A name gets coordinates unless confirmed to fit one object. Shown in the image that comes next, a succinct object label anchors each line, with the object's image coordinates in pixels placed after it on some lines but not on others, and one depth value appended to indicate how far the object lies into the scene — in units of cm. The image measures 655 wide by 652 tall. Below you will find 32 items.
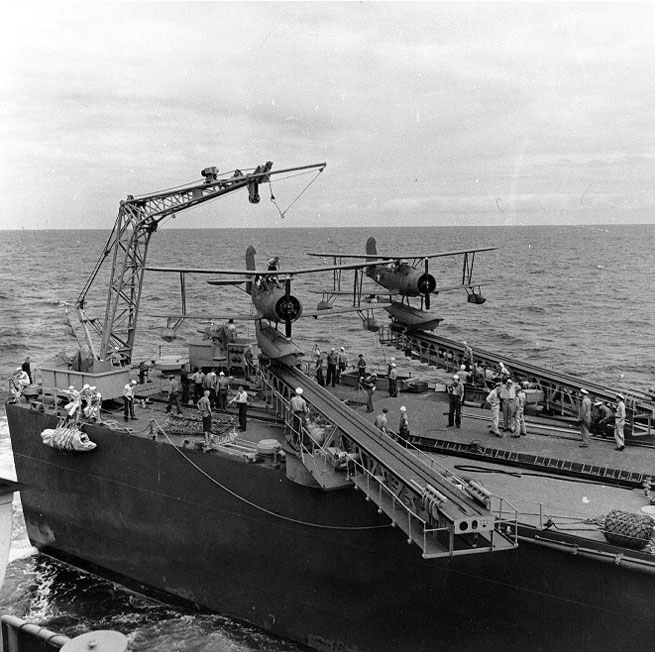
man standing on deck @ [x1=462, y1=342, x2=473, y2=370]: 2659
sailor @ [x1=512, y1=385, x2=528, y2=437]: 2067
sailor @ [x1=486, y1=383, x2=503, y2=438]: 2062
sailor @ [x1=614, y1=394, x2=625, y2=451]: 1936
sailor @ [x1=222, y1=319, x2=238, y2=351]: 2724
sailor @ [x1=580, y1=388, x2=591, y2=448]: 1973
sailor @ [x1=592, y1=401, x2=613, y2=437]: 2081
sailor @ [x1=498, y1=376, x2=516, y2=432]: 2080
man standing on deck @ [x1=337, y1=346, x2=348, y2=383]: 2819
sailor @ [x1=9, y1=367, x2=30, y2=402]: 2594
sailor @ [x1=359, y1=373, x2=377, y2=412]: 2384
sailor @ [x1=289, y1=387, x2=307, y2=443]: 1858
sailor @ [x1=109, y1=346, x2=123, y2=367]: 2670
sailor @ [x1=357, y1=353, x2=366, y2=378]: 2702
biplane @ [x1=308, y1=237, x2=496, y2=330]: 2827
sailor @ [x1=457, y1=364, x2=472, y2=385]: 2367
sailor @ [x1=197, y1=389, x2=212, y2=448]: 2011
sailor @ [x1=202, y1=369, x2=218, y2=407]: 2400
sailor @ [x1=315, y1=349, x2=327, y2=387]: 2691
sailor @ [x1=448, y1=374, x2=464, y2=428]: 2120
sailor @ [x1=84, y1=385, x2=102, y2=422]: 2261
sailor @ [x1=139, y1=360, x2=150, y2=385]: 2828
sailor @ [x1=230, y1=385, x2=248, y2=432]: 2155
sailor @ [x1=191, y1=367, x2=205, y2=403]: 2464
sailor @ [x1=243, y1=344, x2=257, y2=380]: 2659
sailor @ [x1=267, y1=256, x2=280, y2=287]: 2283
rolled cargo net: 1420
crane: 2499
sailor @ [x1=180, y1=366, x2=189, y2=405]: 2545
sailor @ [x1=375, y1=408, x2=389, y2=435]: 1959
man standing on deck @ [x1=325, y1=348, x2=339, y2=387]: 2731
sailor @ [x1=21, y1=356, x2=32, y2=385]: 2912
